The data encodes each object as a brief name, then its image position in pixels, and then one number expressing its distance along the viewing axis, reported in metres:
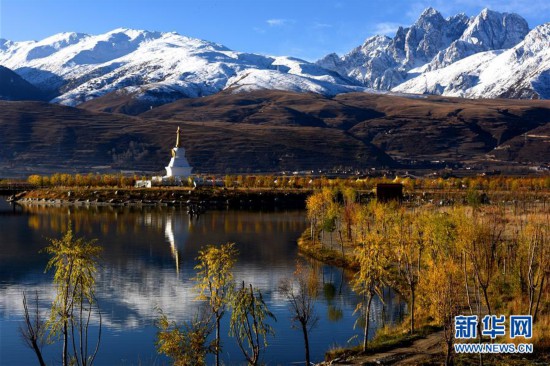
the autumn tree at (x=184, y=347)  25.59
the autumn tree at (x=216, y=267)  28.16
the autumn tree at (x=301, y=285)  42.16
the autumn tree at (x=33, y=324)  37.47
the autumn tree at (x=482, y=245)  41.10
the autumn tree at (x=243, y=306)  26.87
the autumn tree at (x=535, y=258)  36.33
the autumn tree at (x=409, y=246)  40.96
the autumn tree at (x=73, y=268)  26.30
